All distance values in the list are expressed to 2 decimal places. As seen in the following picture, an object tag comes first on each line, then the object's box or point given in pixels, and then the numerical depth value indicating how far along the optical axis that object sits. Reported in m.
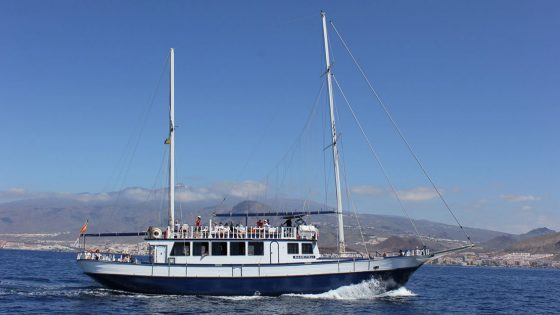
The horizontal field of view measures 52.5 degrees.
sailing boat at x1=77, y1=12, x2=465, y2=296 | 39.06
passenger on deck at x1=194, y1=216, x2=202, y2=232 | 41.28
